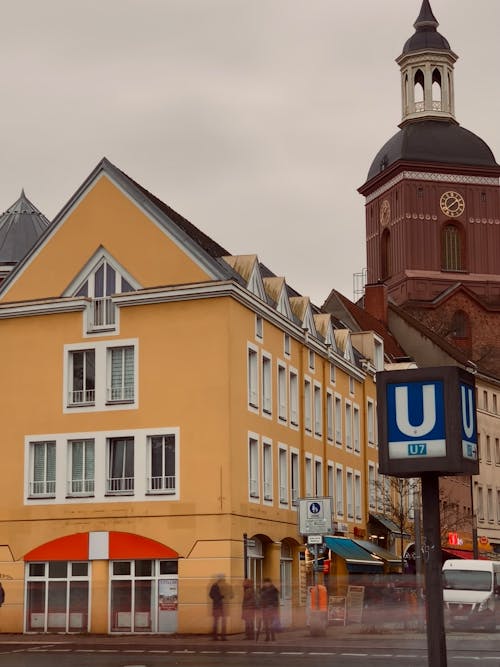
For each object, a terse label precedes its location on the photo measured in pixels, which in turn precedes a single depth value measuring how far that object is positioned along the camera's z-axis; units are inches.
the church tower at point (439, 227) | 3895.2
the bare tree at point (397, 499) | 2384.7
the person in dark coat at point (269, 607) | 1368.8
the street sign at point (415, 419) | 464.8
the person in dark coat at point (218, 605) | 1473.9
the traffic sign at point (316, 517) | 1449.3
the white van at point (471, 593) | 1636.3
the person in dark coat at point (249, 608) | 1433.3
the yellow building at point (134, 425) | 1654.8
